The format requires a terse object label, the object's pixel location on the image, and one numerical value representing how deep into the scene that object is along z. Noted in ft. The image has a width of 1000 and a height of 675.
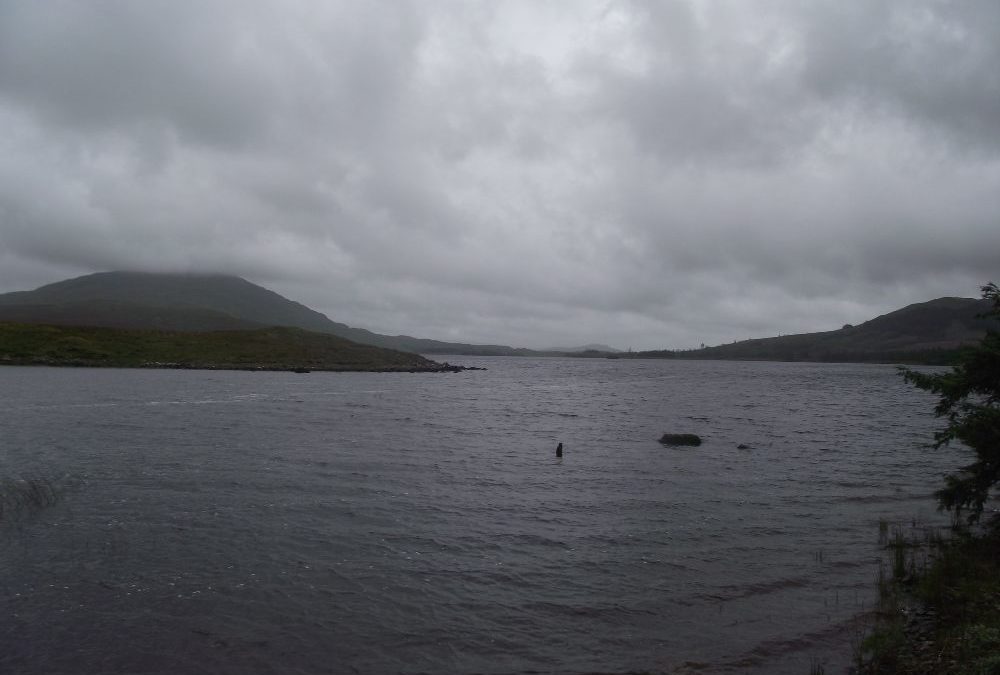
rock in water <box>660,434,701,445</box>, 134.92
